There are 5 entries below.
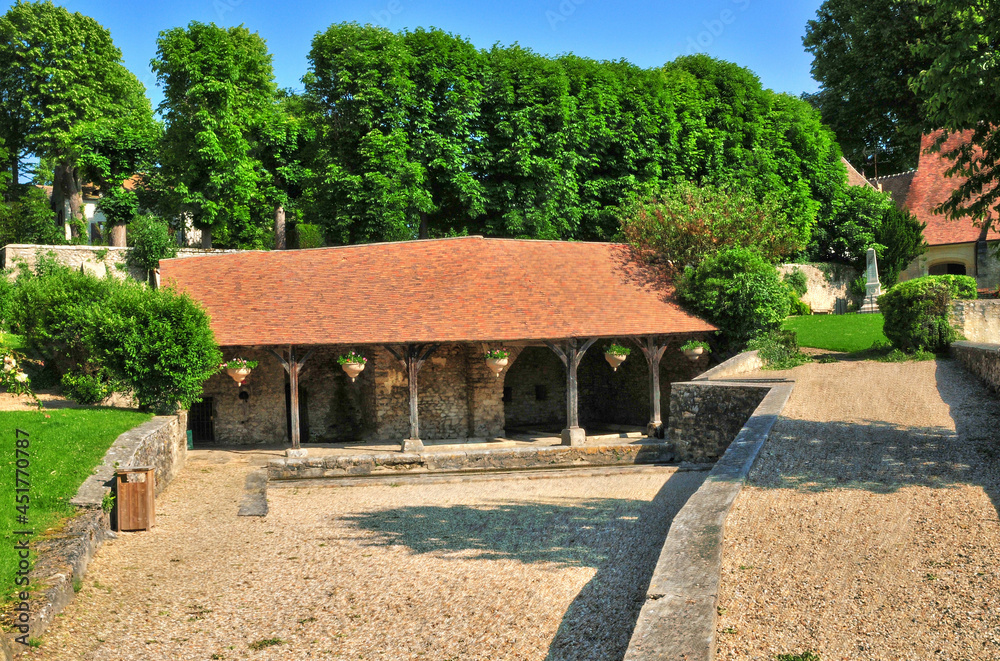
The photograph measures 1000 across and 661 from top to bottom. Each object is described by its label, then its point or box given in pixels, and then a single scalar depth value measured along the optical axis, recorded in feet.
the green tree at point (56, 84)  91.81
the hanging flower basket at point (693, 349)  54.44
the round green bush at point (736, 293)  56.34
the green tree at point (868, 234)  87.30
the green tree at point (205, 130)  80.28
